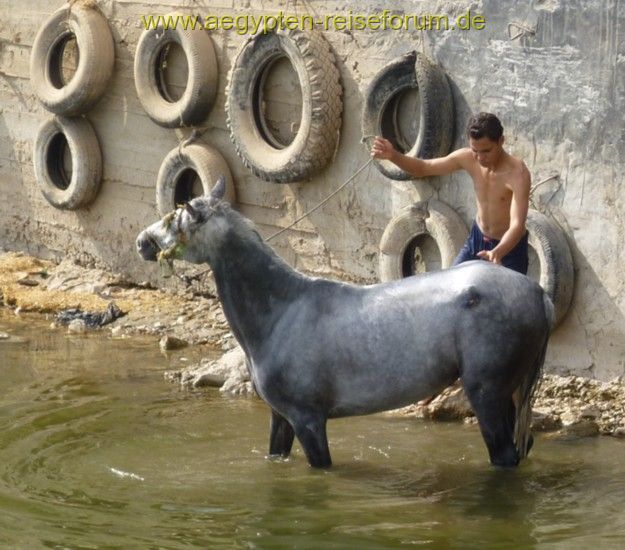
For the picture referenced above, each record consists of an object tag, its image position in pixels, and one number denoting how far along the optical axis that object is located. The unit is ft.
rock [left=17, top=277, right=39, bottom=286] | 48.08
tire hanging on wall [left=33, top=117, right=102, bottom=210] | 47.57
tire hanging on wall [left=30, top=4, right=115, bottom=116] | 46.55
